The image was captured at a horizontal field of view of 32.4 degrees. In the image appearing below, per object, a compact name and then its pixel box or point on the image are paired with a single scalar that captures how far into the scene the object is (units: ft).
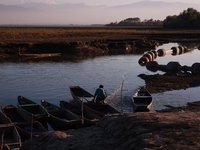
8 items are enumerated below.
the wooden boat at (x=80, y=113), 45.47
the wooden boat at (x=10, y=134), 38.40
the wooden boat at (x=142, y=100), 55.21
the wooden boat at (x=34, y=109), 48.45
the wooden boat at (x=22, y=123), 41.01
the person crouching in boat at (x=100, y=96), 56.82
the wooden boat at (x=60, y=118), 45.39
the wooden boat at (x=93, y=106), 52.28
